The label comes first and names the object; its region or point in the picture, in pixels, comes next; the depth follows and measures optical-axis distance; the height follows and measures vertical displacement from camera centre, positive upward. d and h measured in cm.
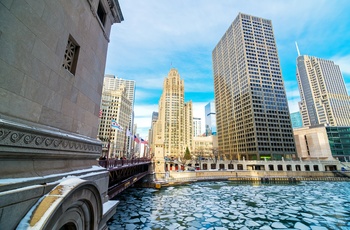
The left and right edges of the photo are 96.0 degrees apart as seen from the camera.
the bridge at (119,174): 1350 -245
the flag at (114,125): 2041 +364
